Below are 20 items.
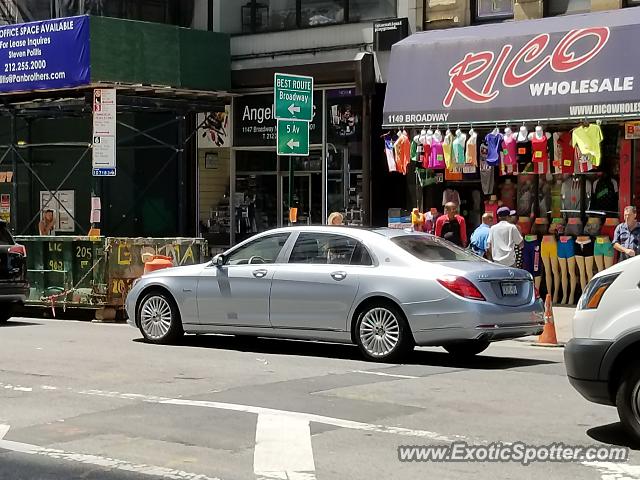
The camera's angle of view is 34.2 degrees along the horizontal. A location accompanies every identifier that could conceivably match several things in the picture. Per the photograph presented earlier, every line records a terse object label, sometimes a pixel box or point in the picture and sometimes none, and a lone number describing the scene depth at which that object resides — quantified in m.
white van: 7.38
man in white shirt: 16.59
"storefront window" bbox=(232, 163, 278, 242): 23.56
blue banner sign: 20.41
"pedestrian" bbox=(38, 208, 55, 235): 24.36
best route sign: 16.45
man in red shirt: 17.50
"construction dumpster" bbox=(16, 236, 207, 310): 17.55
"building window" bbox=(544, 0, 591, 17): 18.75
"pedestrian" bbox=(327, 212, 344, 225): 17.61
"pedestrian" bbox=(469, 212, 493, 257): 17.06
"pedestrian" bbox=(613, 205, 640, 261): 16.41
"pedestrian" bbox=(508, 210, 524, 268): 17.64
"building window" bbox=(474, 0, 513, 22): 19.77
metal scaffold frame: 21.86
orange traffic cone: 14.28
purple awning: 17.02
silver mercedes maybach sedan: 11.57
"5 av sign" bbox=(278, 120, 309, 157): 16.38
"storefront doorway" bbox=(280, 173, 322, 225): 22.53
